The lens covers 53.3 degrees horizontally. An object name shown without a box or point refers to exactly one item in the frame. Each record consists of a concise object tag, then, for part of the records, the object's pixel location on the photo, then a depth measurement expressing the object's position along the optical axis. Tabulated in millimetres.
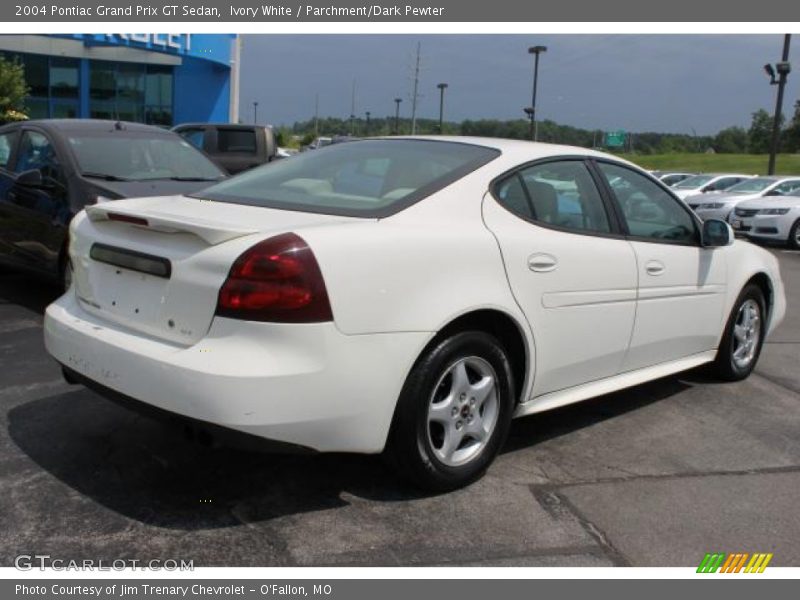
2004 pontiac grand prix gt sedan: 2826
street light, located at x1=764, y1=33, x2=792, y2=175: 23344
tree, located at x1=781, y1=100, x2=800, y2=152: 77250
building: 34781
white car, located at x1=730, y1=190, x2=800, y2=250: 15492
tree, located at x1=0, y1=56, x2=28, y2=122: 29688
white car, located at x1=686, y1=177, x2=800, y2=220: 18547
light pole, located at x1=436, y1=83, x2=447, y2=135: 51906
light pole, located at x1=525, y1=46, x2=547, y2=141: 38219
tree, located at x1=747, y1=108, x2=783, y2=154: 86294
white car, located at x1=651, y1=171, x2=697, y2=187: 26695
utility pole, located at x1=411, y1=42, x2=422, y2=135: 50294
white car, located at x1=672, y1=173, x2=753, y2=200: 22375
